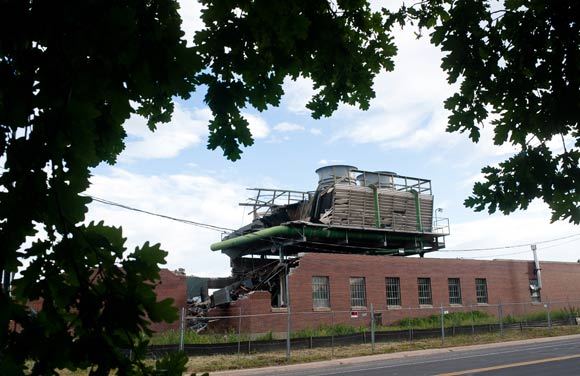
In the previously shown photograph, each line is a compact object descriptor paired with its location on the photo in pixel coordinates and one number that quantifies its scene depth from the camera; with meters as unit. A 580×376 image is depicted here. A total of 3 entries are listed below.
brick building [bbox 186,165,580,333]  27.95
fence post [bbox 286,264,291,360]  19.36
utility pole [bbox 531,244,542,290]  39.25
